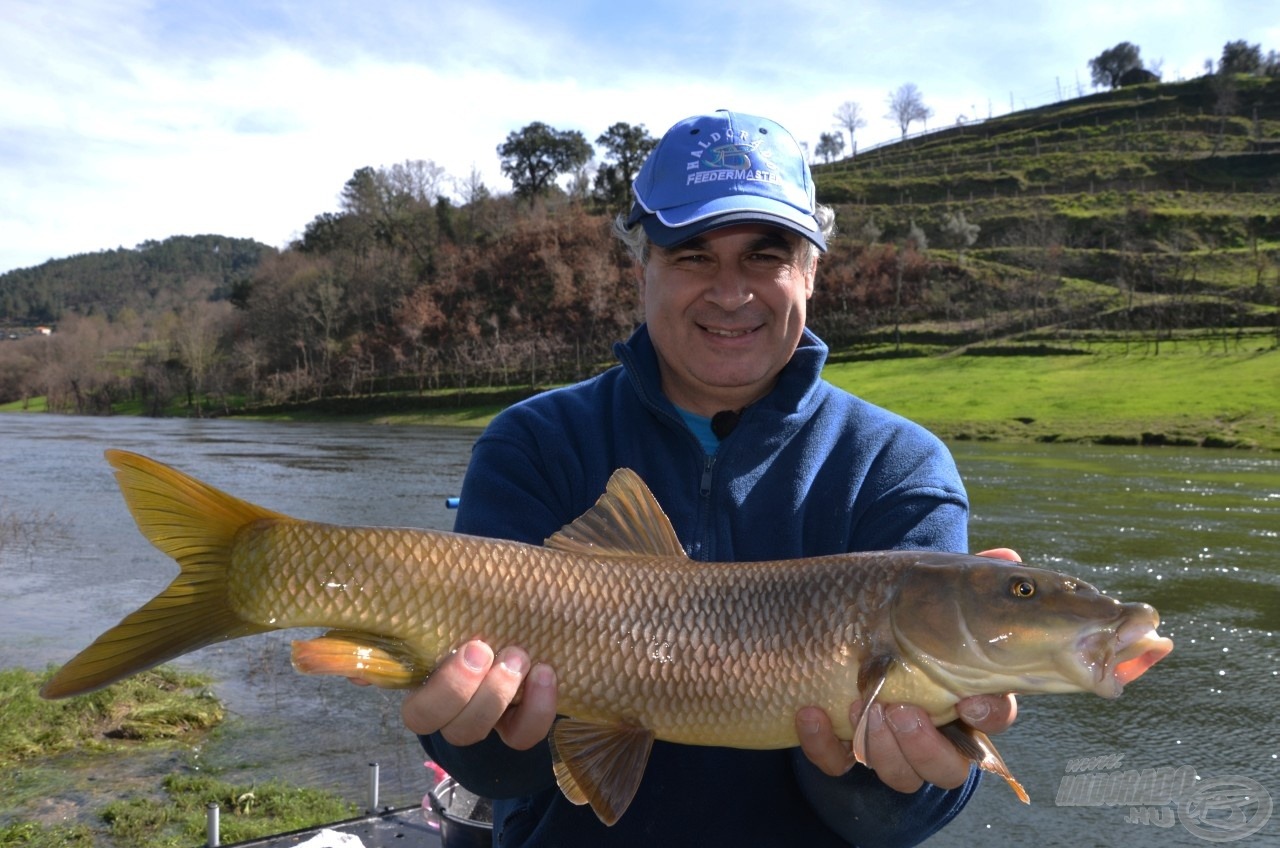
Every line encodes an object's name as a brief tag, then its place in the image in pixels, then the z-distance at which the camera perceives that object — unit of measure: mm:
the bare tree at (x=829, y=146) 112875
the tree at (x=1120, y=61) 116312
